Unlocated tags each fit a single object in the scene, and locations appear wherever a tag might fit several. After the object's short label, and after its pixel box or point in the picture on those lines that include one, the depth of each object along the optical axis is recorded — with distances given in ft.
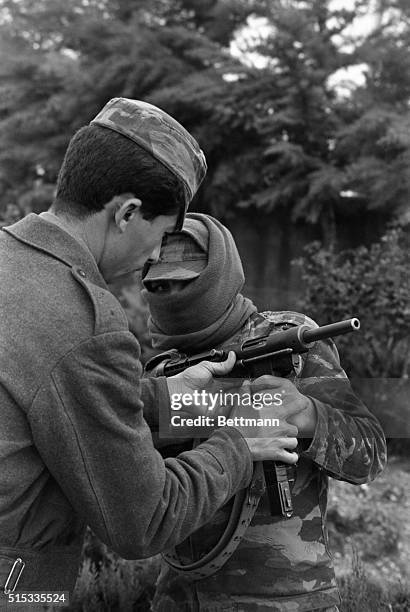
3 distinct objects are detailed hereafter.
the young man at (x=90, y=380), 5.03
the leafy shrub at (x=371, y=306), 18.85
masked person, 6.95
